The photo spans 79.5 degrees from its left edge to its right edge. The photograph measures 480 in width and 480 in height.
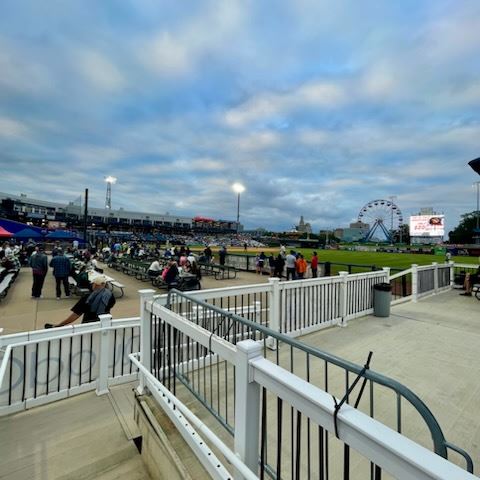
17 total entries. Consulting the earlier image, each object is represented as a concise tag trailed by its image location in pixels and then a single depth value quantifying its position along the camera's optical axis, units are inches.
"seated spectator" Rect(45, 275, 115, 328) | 201.9
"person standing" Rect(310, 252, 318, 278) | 586.6
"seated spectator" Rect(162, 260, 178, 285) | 440.1
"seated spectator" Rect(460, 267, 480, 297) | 422.0
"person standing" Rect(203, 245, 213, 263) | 763.0
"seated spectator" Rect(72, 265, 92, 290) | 414.9
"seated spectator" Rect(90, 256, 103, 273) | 500.7
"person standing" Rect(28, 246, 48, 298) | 409.7
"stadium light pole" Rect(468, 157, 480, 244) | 145.6
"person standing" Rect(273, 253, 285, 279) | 633.6
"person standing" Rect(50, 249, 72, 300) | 414.0
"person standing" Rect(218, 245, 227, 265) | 829.0
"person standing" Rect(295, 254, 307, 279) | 563.8
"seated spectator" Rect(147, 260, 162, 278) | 491.2
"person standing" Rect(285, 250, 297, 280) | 577.5
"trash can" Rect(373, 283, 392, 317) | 296.4
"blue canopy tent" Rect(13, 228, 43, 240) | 775.7
